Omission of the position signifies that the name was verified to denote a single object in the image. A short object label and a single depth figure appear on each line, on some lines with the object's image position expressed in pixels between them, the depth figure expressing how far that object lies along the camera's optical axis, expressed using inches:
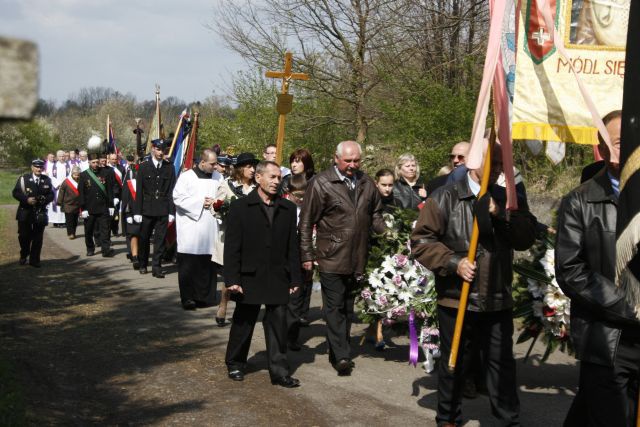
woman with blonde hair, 397.1
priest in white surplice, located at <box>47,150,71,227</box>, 1015.6
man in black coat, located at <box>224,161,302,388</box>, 306.7
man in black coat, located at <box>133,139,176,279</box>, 573.3
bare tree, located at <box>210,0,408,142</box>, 771.9
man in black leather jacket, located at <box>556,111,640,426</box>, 171.3
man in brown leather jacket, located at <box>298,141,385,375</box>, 324.5
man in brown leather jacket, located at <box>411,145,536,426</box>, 235.8
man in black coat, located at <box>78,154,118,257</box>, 689.0
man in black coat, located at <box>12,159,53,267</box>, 609.9
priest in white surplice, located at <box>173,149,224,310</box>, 458.3
